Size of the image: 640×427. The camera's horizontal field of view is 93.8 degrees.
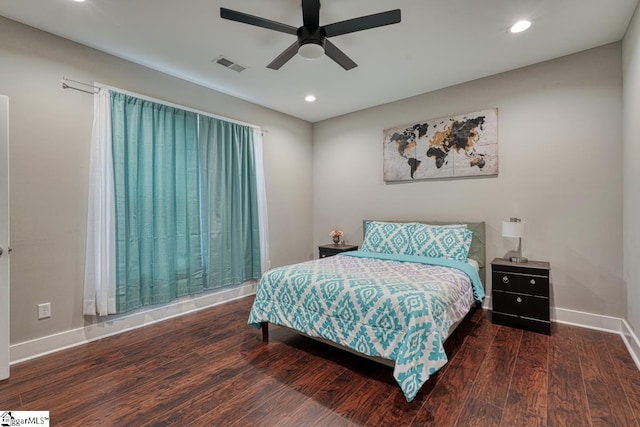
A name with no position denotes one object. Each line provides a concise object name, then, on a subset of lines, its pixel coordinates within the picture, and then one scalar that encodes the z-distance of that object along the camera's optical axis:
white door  2.22
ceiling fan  2.00
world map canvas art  3.62
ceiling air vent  3.17
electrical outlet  2.64
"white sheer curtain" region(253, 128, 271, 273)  4.40
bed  1.93
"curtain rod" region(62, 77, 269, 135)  2.78
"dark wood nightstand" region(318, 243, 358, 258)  4.50
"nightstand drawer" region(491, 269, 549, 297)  2.90
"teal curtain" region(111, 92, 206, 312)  3.05
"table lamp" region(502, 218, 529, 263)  3.14
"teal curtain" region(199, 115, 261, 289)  3.83
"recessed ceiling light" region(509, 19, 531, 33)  2.59
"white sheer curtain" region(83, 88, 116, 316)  2.87
